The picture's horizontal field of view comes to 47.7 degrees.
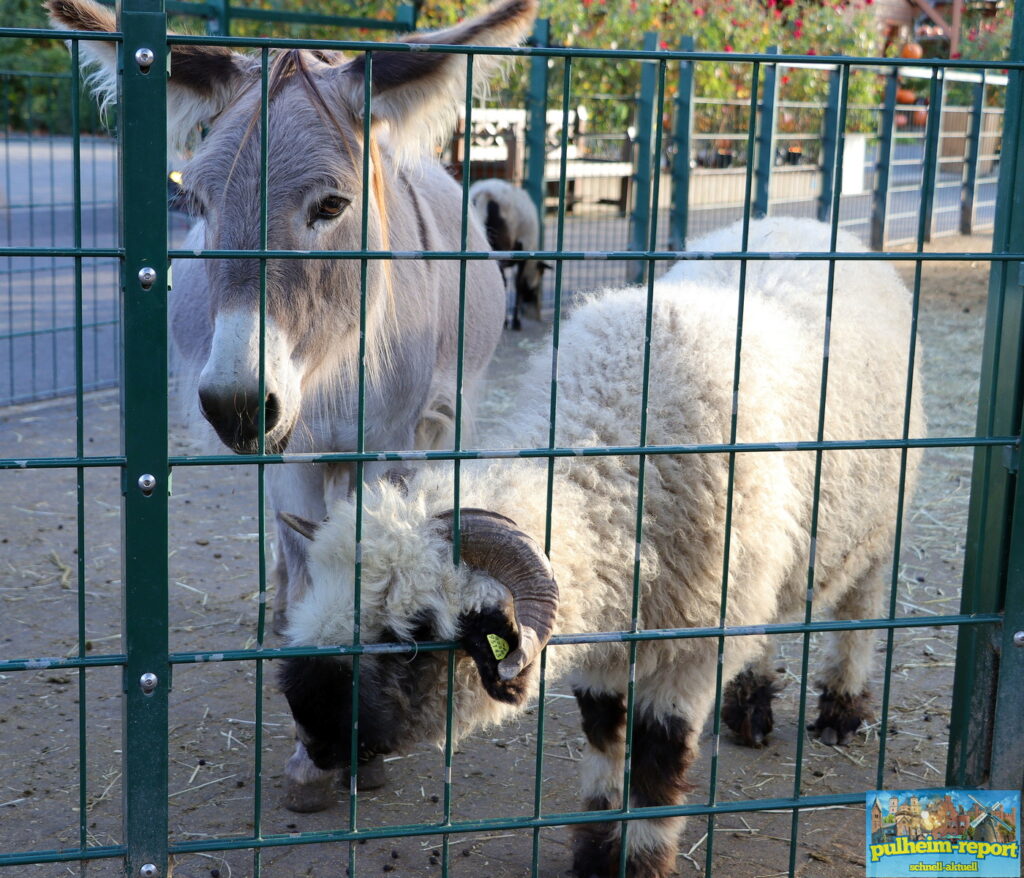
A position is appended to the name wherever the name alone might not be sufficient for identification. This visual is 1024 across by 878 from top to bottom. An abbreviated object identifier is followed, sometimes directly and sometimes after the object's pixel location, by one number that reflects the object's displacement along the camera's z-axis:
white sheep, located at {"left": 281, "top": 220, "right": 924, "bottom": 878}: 2.60
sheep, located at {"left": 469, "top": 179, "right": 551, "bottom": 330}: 10.75
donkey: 2.98
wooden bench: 11.73
